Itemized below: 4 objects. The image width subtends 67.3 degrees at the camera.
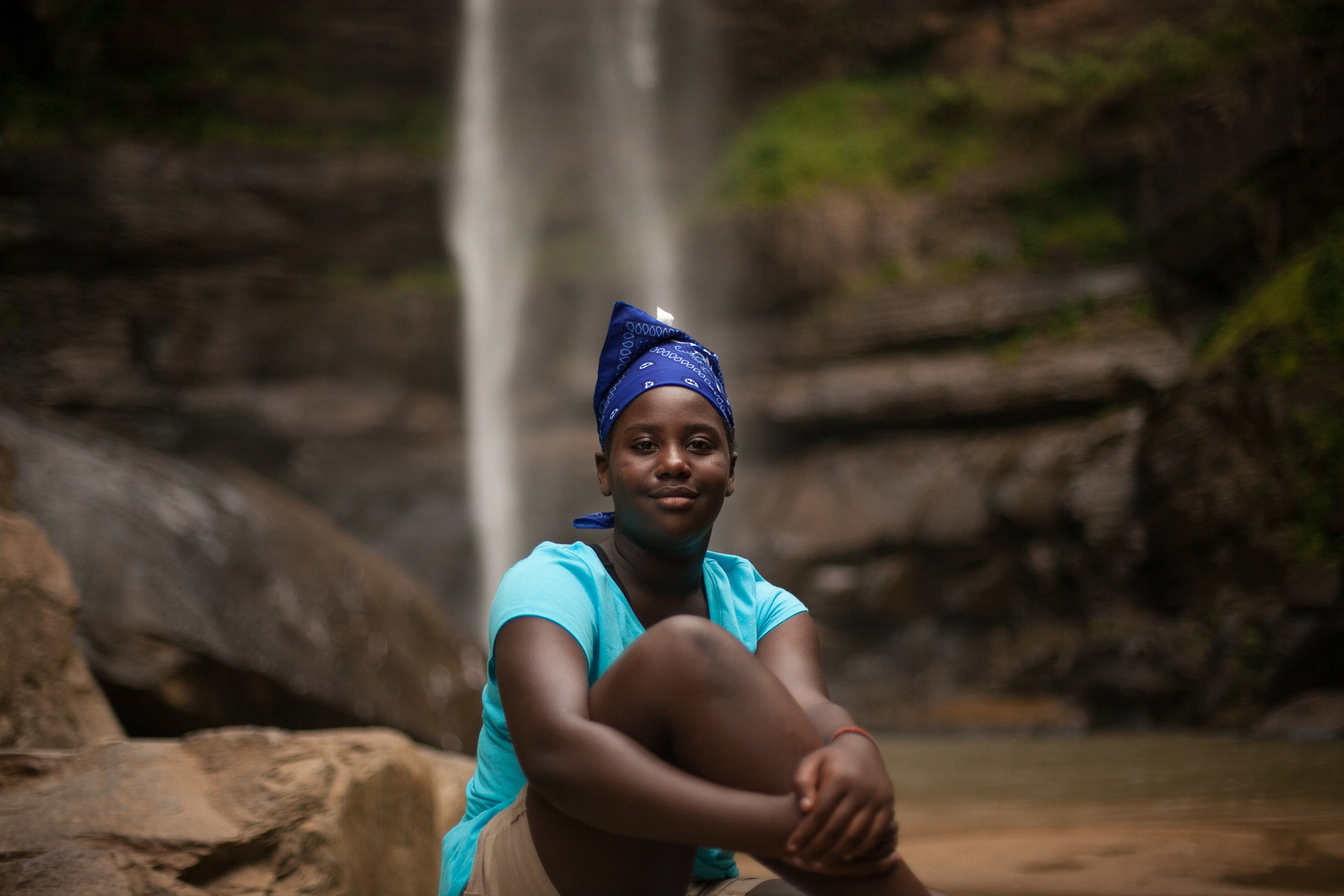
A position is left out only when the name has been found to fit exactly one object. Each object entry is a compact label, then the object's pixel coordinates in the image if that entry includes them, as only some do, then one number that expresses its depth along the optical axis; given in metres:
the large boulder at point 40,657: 2.76
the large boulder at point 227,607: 4.13
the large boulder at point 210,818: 1.92
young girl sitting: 1.26
